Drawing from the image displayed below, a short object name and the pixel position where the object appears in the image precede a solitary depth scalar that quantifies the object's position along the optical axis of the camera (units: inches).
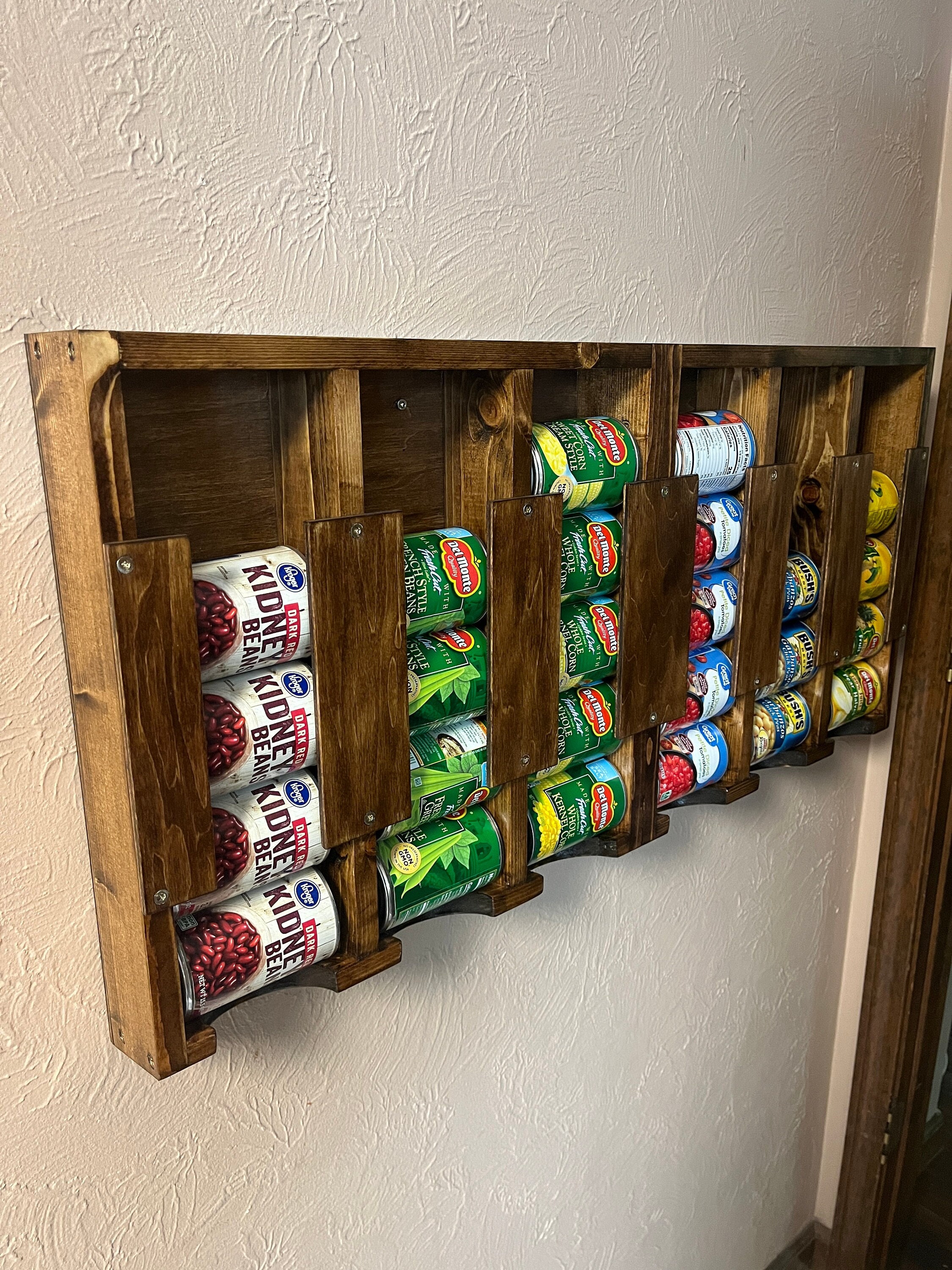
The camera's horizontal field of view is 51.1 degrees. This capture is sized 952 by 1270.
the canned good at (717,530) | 43.4
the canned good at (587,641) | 38.6
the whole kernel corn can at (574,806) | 39.1
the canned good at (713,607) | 44.6
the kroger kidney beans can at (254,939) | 28.9
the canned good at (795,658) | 49.6
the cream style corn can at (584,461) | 36.2
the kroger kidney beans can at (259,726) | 28.1
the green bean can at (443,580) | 32.6
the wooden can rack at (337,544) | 25.2
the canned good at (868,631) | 55.2
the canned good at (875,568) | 54.8
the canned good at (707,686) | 45.4
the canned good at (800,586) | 49.1
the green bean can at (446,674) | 33.6
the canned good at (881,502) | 53.8
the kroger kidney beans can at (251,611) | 27.4
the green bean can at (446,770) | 34.8
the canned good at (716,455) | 41.6
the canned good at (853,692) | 55.7
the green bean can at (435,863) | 34.0
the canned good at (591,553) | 37.7
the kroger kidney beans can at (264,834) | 29.0
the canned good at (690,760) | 45.0
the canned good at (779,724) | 50.1
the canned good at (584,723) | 39.6
